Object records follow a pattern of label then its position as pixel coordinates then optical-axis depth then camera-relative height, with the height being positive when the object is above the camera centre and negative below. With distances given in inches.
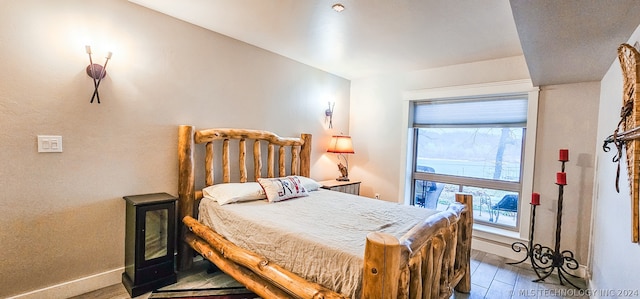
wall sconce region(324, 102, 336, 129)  164.9 +17.1
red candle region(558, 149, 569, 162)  104.3 -0.4
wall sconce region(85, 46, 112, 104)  84.6 +18.6
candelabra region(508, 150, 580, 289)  105.0 -41.1
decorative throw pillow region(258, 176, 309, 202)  107.9 -19.0
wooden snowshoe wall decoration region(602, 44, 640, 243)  46.7 +6.2
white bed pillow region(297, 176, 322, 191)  126.7 -19.4
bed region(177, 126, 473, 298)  56.3 -24.1
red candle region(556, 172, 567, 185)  102.8 -9.2
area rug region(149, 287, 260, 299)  88.4 -50.8
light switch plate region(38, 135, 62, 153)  78.6 -3.7
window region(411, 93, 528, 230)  131.0 -1.9
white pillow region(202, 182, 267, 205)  99.8 -20.0
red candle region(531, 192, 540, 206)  109.1 -18.6
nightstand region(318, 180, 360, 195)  147.2 -23.0
